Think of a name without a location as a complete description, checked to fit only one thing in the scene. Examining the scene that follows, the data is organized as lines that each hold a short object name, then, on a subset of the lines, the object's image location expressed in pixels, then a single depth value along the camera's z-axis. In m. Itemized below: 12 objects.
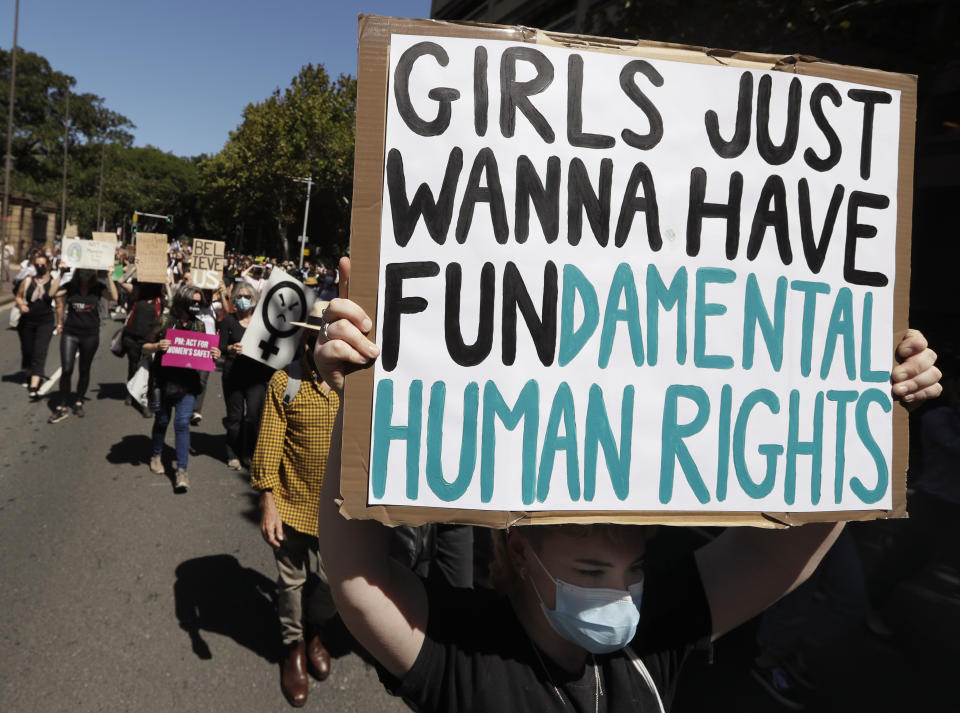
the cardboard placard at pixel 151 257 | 8.26
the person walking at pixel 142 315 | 8.73
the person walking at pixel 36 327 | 9.19
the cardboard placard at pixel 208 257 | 10.26
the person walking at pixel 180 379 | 6.47
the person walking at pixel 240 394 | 6.76
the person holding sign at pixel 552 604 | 1.54
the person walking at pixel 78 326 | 8.50
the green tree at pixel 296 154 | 45.81
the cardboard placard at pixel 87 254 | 11.05
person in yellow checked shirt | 3.65
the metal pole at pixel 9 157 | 25.08
